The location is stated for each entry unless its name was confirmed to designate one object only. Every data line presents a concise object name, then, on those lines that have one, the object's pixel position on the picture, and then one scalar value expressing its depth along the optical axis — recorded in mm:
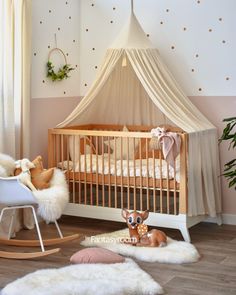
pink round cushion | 4125
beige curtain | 5012
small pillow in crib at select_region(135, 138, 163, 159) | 5188
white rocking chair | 4320
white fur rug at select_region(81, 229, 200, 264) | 4293
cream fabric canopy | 5027
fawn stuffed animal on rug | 4594
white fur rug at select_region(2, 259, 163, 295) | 3518
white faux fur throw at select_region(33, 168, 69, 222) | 4367
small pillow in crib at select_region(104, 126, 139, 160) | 5198
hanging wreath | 5652
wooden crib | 4906
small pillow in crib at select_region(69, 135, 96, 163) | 5332
